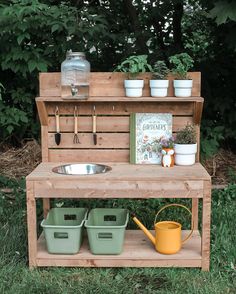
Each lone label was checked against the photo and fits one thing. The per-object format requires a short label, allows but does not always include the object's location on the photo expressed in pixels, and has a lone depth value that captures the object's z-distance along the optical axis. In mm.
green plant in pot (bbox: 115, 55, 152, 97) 3664
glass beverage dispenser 3789
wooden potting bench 3357
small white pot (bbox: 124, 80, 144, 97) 3660
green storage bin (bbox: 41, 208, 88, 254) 3502
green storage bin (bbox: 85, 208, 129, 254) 3480
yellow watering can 3520
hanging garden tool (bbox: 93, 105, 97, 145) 3861
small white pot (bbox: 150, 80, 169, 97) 3654
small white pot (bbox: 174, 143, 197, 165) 3673
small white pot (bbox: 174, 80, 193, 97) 3648
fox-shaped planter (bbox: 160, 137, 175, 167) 3678
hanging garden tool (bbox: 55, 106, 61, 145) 3863
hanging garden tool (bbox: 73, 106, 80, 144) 3875
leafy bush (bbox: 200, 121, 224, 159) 5605
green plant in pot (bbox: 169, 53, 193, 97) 3654
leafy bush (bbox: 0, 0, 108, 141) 4754
